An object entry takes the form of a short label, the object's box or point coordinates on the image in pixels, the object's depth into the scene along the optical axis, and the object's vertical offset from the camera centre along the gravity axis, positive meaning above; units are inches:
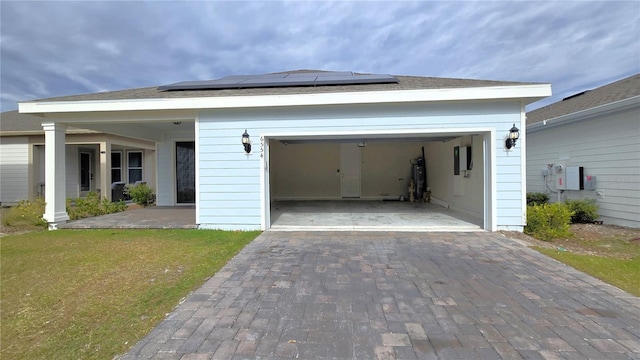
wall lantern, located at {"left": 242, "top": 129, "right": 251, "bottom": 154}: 245.9 +31.4
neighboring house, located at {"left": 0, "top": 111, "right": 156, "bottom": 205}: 439.8 +37.9
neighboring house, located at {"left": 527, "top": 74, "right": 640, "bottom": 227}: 259.0 +27.2
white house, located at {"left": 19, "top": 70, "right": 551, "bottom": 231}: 234.5 +50.4
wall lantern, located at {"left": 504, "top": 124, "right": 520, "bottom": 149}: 227.3 +31.4
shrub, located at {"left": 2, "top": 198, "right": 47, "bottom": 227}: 272.7 -34.0
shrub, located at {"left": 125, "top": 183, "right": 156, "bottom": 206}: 417.1 -22.0
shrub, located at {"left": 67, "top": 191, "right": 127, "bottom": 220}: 313.6 -32.3
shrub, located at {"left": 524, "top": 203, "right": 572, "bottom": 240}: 225.0 -35.8
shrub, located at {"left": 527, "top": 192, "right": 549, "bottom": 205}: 341.7 -25.4
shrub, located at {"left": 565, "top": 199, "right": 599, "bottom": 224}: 284.2 -33.4
